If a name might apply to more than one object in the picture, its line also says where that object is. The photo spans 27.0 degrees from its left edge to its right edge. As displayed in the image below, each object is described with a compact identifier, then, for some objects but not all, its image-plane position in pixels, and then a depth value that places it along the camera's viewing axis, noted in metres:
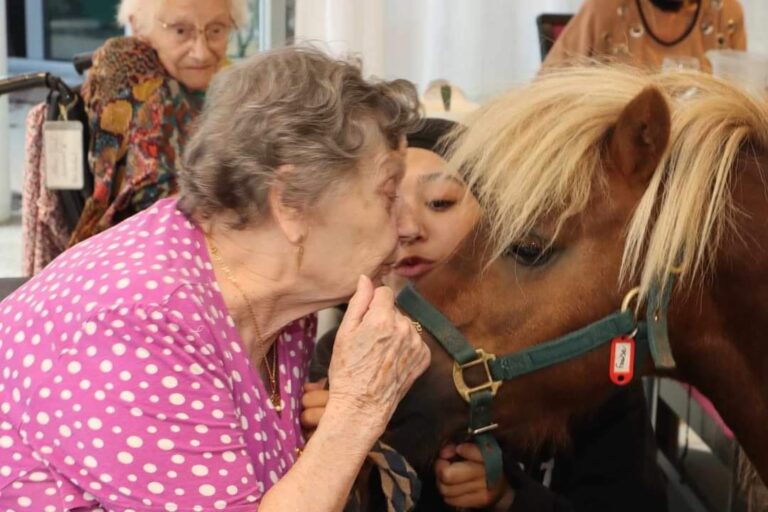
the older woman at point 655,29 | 2.81
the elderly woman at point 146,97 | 2.32
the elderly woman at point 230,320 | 1.31
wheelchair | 2.29
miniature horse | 1.47
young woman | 1.63
